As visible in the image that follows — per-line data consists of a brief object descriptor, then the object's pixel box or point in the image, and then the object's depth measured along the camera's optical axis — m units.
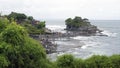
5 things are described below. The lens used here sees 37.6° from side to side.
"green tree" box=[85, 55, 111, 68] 16.19
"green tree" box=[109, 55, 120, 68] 16.15
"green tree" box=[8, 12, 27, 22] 70.56
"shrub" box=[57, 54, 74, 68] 15.93
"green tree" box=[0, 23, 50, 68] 13.90
